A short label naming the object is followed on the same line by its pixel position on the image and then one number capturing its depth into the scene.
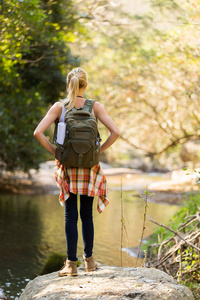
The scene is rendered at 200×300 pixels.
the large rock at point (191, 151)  23.22
